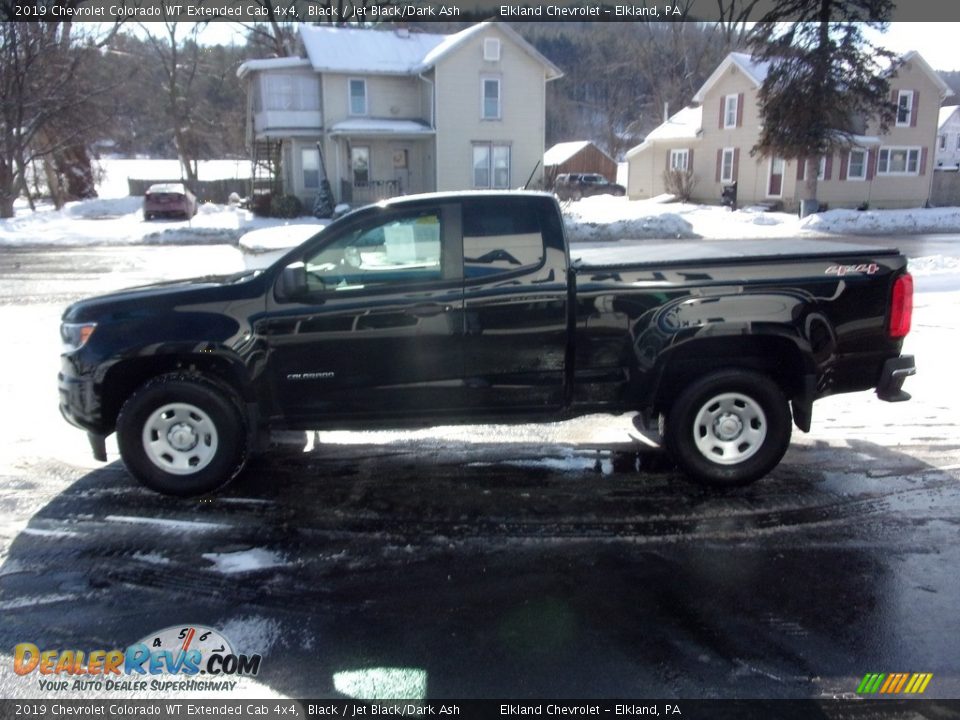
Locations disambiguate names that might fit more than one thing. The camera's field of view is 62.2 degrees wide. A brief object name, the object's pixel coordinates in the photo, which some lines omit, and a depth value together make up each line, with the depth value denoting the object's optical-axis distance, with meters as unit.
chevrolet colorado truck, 5.16
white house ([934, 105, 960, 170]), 66.69
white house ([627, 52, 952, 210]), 38.50
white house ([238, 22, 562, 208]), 35.56
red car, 36.56
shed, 59.09
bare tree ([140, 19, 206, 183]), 48.41
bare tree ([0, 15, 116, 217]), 31.98
